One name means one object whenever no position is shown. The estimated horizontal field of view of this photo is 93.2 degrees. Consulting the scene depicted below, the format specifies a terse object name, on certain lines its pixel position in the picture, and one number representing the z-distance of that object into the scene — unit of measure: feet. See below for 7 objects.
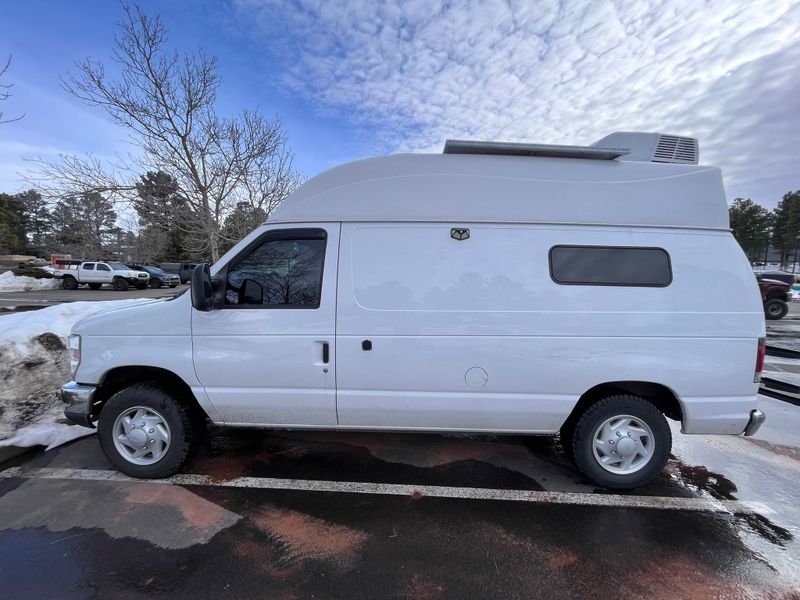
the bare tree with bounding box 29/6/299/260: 30.73
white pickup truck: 86.74
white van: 9.68
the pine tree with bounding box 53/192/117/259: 116.88
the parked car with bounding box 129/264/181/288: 95.50
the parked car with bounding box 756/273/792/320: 46.85
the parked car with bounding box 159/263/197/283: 124.28
